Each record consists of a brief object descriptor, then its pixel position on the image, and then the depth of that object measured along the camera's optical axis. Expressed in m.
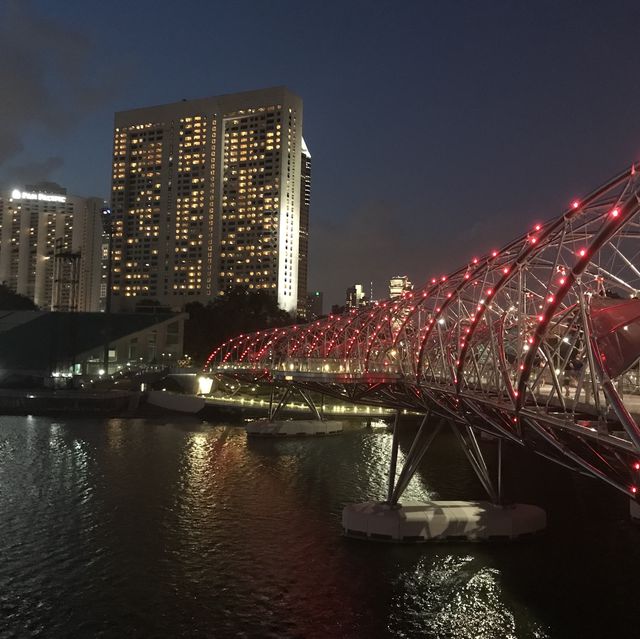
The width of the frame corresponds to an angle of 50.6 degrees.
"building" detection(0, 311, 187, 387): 109.88
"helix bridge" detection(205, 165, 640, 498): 14.66
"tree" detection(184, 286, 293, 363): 133.00
